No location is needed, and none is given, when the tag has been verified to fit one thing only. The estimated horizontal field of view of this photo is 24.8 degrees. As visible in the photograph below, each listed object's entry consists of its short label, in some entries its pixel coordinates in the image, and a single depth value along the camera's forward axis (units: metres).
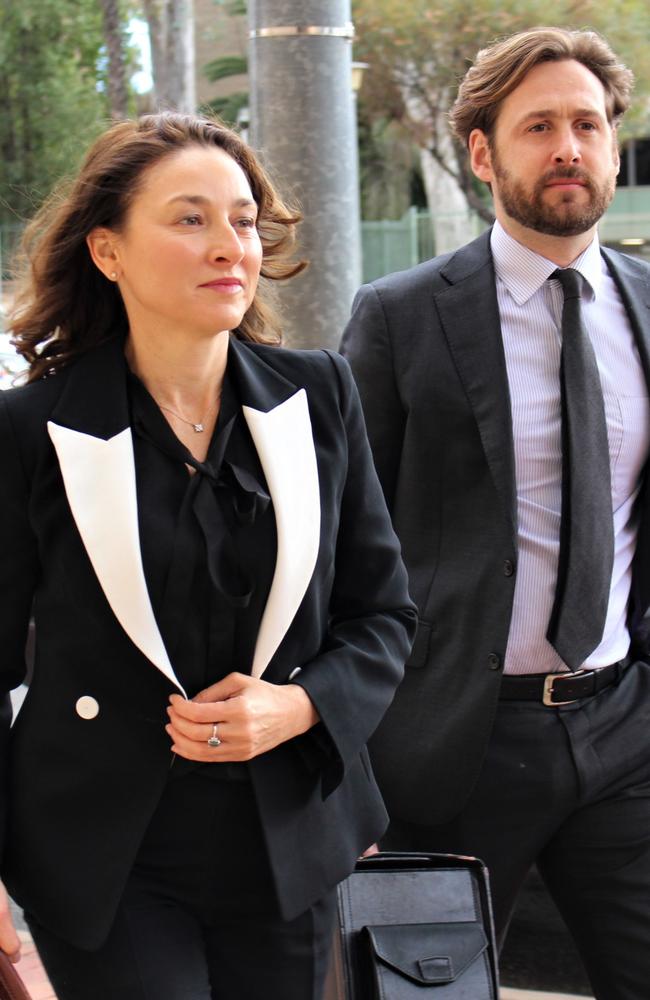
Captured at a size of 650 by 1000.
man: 2.87
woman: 2.16
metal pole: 4.29
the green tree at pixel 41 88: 33.06
